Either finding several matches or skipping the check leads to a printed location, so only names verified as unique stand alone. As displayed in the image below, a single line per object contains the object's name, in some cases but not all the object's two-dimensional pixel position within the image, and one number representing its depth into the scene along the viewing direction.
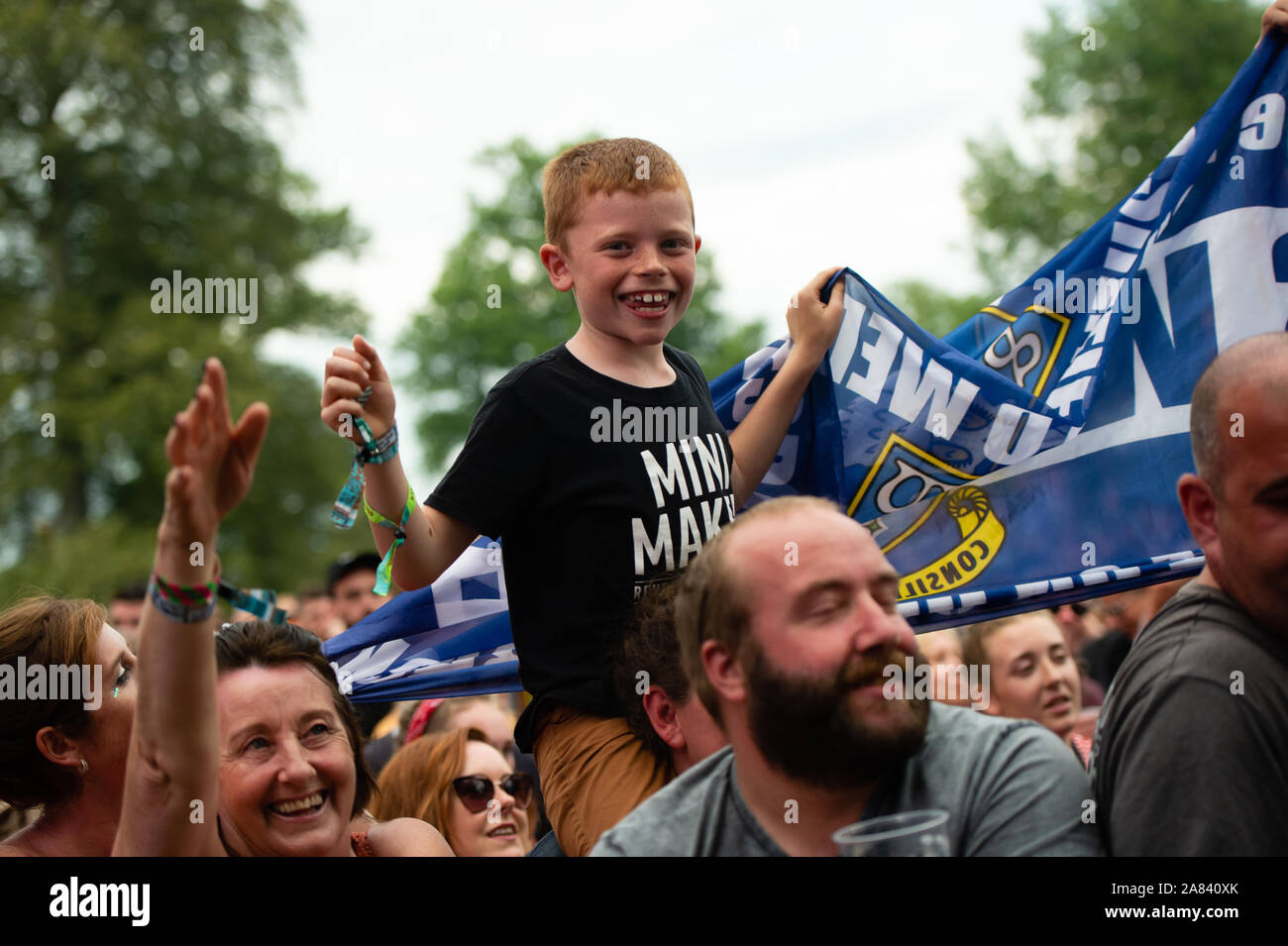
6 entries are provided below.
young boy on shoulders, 3.06
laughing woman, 2.14
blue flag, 3.83
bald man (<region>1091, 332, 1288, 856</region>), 2.12
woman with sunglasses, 4.33
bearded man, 2.20
